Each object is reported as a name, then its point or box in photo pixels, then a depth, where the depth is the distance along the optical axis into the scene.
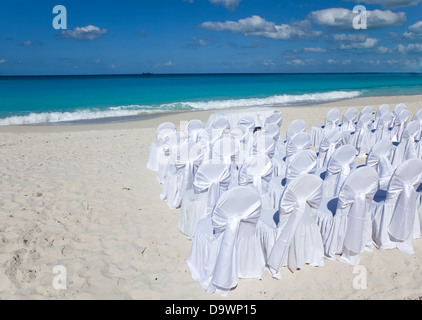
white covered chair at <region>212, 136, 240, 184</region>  5.09
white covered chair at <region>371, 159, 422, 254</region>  3.73
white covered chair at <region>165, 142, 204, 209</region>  4.80
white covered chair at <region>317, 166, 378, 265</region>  3.44
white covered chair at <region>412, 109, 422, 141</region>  7.88
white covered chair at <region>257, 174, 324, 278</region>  3.27
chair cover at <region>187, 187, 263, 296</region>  3.06
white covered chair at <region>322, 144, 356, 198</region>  4.59
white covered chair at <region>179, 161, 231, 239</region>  4.09
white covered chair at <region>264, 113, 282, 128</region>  8.56
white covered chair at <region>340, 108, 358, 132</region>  8.81
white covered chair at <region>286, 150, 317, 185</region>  4.52
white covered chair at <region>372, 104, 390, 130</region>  8.78
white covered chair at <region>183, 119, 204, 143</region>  6.77
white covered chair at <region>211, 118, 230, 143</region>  7.35
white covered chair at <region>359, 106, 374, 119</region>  8.26
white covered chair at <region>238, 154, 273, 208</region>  4.35
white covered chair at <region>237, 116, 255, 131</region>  8.40
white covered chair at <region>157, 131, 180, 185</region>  5.75
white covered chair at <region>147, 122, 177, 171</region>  6.63
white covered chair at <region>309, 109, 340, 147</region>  8.52
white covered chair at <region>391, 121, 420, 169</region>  6.75
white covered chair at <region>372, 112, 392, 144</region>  8.17
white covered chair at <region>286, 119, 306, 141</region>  7.15
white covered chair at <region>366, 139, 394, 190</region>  4.62
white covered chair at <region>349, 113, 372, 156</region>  8.15
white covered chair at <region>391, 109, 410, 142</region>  8.37
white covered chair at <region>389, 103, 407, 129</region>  8.66
